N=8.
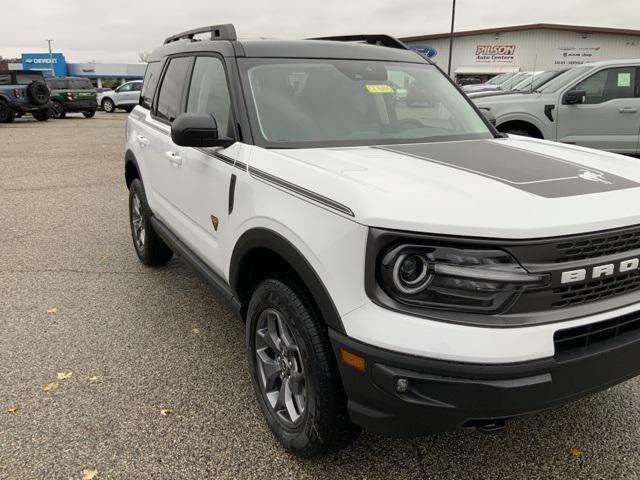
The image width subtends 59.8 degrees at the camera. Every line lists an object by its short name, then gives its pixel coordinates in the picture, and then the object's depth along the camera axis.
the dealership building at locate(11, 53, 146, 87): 76.12
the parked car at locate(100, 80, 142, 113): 31.03
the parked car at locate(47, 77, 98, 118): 24.75
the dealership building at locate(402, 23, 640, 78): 47.50
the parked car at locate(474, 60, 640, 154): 8.60
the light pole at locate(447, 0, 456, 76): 34.56
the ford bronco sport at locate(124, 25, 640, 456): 1.85
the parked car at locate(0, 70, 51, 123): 20.28
